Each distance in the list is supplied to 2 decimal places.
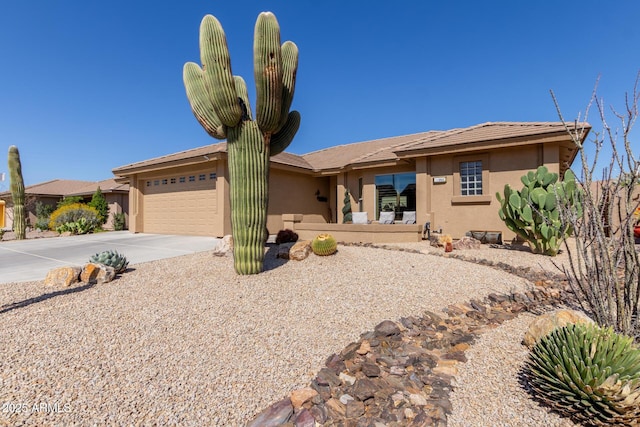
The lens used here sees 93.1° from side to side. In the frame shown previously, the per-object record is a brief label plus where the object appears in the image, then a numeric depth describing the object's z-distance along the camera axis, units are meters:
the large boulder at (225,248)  8.22
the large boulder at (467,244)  9.18
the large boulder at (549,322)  3.18
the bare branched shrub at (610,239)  2.88
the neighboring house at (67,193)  21.08
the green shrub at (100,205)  19.38
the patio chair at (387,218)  13.07
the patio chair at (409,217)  12.77
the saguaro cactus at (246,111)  5.66
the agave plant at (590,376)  2.06
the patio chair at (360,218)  13.38
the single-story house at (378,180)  10.70
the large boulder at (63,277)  5.67
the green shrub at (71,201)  21.11
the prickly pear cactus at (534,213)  7.65
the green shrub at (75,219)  16.67
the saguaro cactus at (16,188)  14.91
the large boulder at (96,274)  5.83
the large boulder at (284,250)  7.80
